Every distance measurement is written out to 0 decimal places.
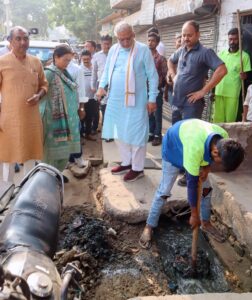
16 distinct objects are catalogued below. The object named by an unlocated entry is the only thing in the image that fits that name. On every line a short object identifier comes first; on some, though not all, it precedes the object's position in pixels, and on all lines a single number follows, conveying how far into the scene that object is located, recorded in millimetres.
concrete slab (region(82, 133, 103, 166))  5656
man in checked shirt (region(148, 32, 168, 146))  5574
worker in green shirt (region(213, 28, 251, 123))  4844
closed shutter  6316
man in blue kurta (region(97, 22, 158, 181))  4051
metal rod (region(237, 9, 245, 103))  4634
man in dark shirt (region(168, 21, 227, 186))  3895
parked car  7590
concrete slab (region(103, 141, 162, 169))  5010
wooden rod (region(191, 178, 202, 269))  2768
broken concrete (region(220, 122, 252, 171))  4273
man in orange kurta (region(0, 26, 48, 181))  3625
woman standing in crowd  4078
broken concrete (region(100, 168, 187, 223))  3600
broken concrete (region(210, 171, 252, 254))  3196
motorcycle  1160
